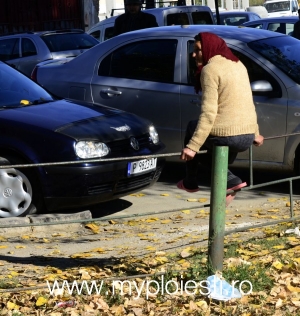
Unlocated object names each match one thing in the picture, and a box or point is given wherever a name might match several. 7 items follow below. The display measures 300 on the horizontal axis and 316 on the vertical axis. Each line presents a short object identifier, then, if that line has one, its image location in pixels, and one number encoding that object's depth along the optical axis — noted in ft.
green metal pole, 18.76
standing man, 48.32
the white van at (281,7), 150.00
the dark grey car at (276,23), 70.49
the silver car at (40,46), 62.59
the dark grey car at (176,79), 30.30
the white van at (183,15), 65.26
